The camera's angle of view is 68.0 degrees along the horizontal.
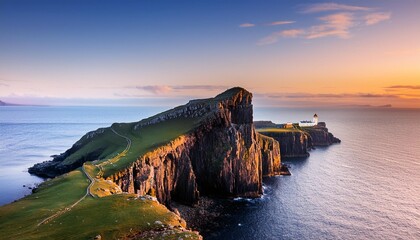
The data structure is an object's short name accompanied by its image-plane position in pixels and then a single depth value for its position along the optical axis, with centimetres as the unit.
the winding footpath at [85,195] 4597
